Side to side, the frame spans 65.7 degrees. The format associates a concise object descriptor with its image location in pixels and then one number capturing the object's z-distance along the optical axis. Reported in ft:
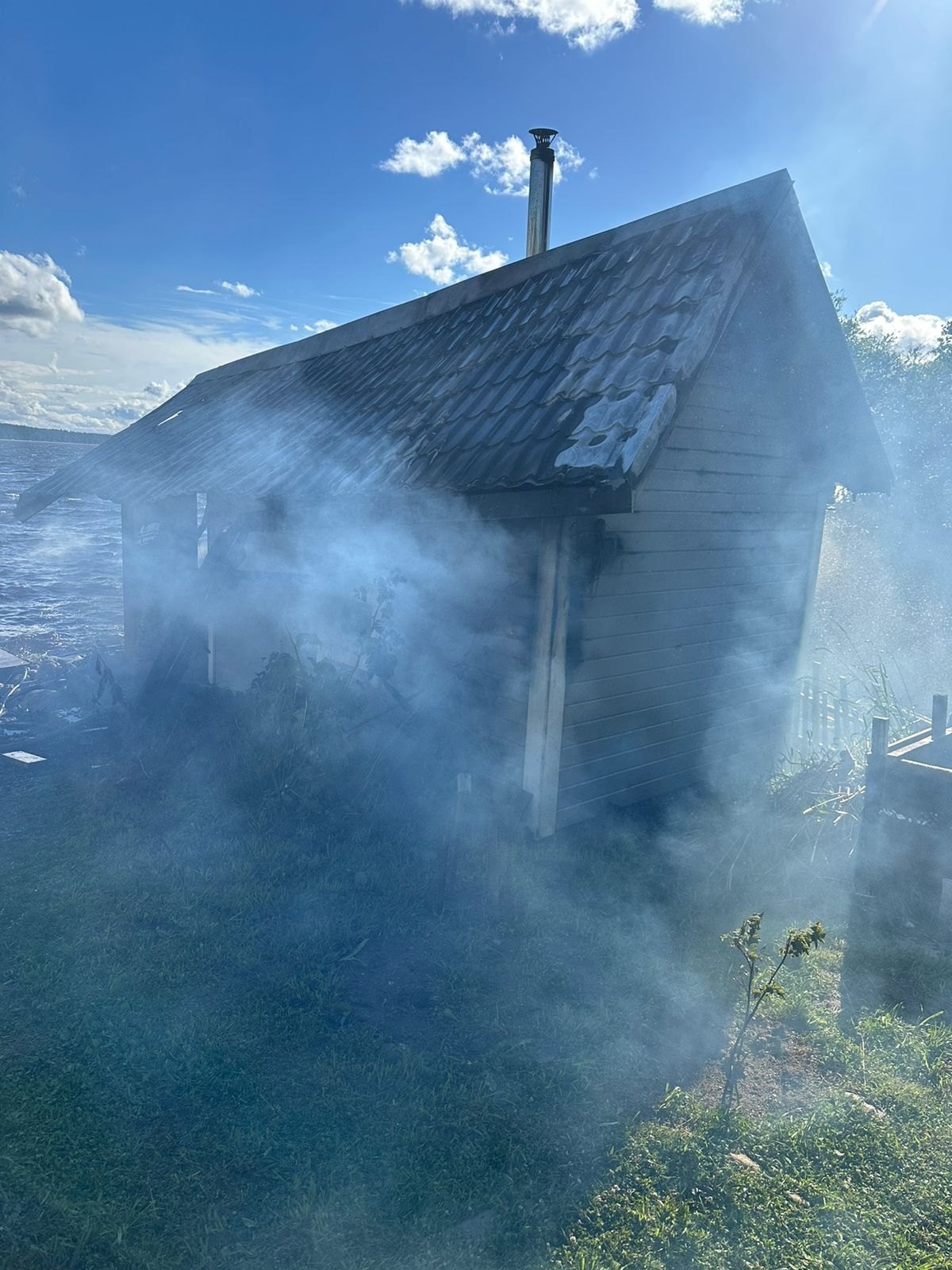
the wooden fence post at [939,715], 18.84
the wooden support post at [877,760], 16.34
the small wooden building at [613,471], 16.69
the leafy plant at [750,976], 11.72
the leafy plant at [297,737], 19.81
